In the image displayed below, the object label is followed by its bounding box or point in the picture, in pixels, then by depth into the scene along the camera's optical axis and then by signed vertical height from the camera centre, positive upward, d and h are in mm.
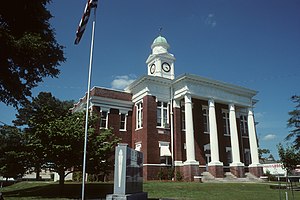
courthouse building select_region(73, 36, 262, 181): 27891 +4830
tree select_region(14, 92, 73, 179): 16750 +2255
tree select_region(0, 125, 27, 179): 17094 +517
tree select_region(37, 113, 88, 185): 16422 +1400
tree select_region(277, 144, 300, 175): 22344 +455
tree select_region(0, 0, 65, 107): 15945 +6998
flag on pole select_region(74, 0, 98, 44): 13729 +7370
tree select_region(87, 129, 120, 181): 17688 +755
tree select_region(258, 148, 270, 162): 74875 +3345
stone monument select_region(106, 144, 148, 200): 11570 -469
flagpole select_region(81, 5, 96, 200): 13970 +5561
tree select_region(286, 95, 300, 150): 47109 +7286
